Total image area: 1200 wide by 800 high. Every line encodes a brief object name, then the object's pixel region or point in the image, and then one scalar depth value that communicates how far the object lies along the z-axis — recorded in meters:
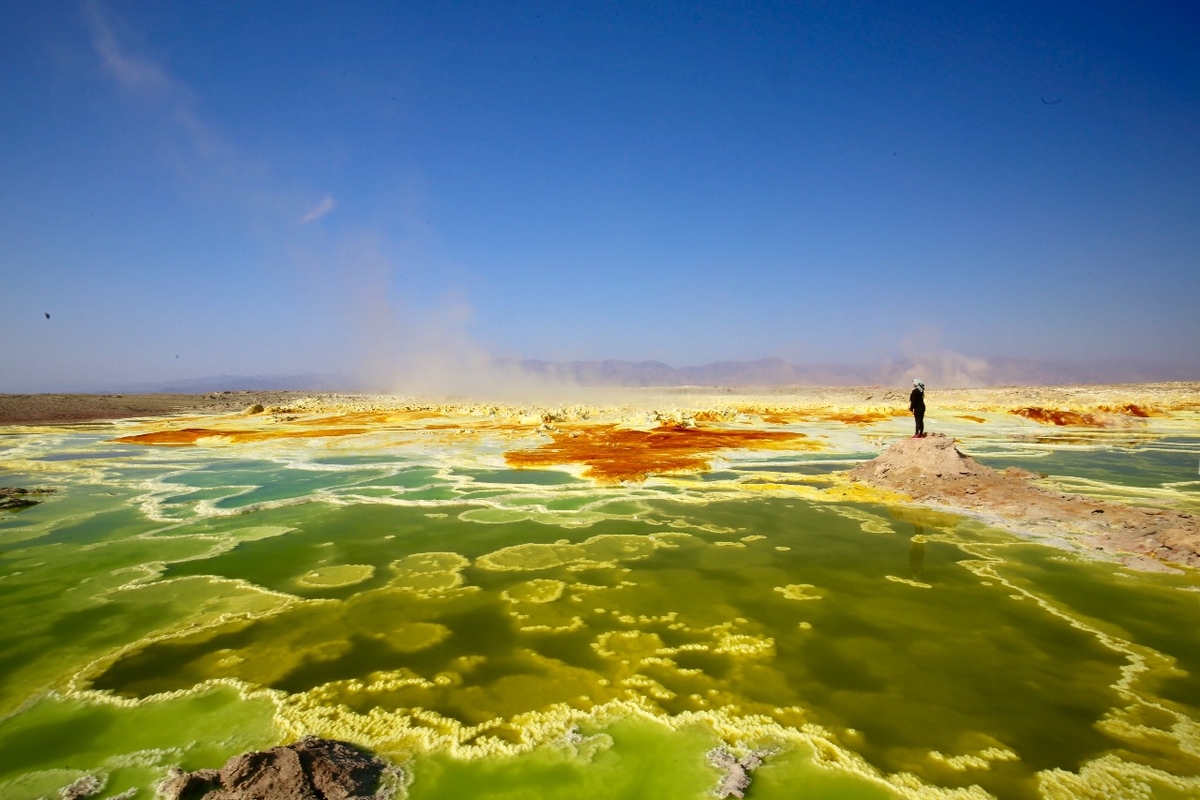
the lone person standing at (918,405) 16.59
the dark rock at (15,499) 13.09
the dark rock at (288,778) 3.70
